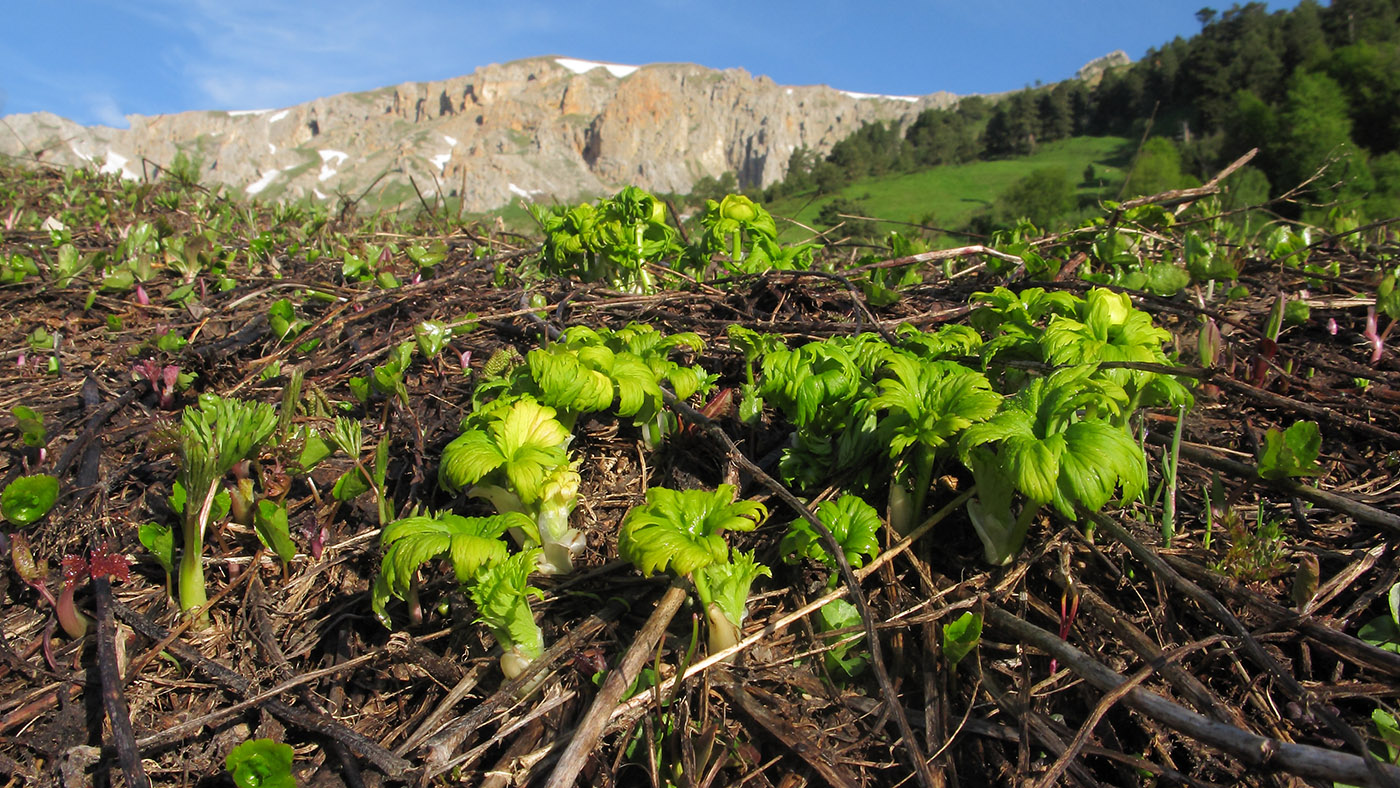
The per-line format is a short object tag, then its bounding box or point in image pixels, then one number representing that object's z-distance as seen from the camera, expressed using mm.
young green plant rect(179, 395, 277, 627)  558
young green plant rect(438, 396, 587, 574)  542
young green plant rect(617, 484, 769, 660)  484
